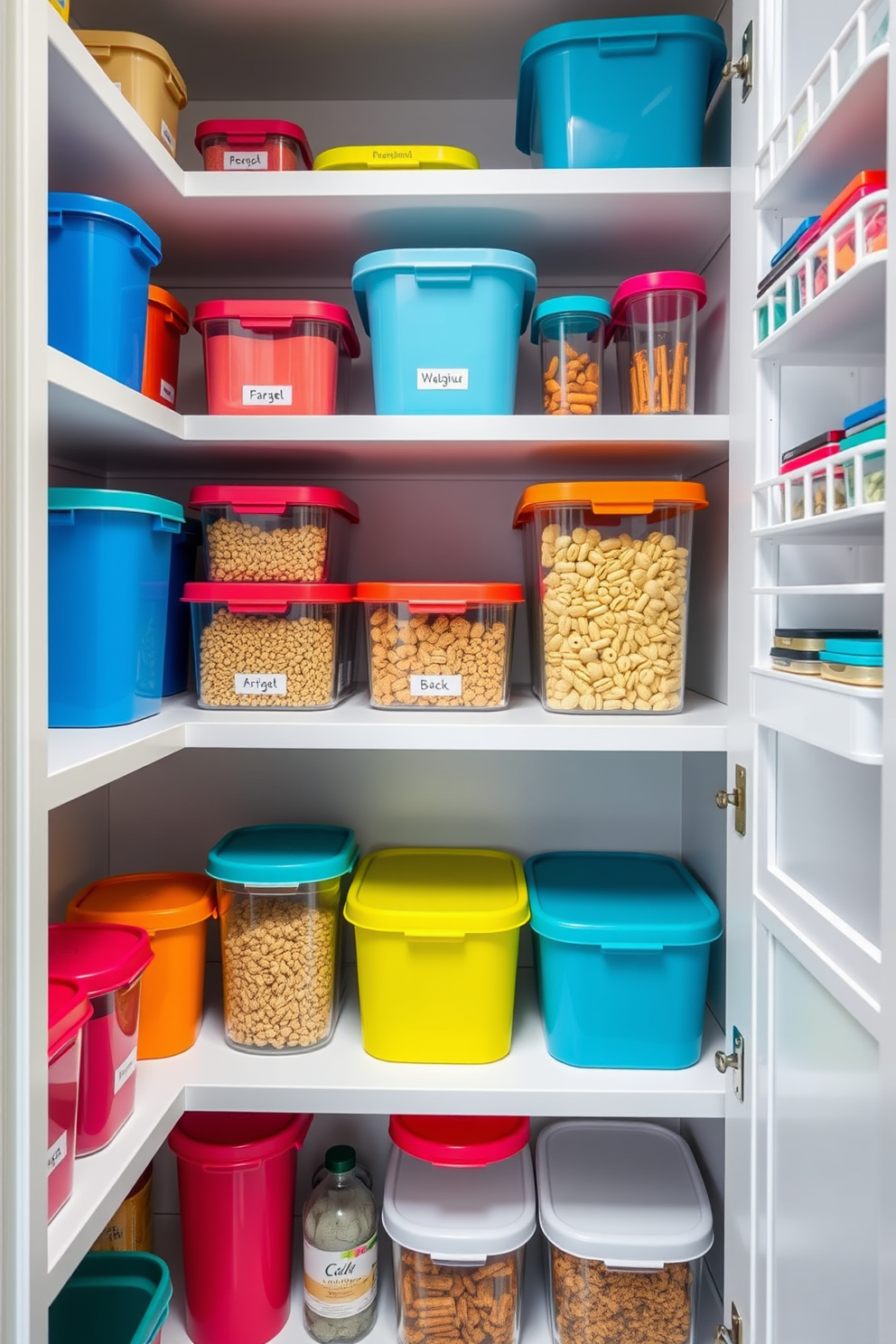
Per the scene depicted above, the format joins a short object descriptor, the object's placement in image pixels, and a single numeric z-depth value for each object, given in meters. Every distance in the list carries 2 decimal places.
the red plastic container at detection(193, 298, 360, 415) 1.16
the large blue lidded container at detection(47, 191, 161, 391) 0.91
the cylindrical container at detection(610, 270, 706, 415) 1.14
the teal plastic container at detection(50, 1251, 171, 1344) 1.10
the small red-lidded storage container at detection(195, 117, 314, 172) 1.18
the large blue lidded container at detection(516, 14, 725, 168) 1.09
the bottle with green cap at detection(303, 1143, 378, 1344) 1.21
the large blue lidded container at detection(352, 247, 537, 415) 1.11
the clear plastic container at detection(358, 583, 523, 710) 1.17
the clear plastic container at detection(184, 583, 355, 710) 1.18
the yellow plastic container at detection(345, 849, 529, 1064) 1.15
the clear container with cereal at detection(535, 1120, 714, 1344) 1.14
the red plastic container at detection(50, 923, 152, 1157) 0.94
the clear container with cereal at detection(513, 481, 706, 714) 1.12
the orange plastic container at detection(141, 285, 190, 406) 1.16
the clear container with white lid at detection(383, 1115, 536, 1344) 1.15
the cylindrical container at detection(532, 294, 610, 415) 1.16
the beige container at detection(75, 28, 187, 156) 1.07
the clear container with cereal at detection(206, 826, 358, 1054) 1.17
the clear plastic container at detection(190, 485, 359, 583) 1.19
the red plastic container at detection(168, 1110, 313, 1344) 1.21
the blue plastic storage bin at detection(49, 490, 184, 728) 0.98
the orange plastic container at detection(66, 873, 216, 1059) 1.17
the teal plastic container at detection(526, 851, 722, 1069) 1.15
